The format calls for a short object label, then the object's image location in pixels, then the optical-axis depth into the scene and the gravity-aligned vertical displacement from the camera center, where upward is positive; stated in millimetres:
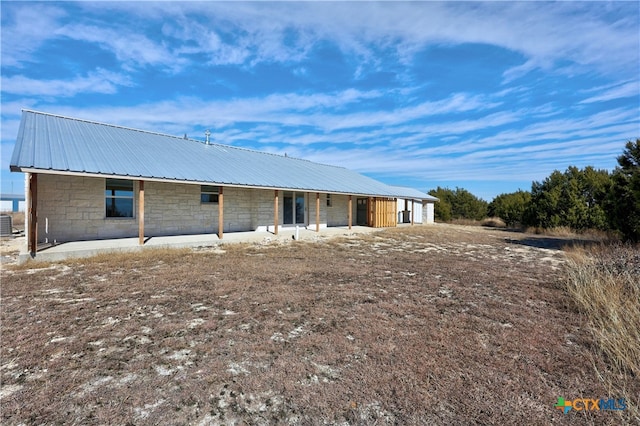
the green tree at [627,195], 10886 +719
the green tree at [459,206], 32438 +841
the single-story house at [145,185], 9539 +1138
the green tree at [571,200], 19562 +940
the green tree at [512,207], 25462 +678
